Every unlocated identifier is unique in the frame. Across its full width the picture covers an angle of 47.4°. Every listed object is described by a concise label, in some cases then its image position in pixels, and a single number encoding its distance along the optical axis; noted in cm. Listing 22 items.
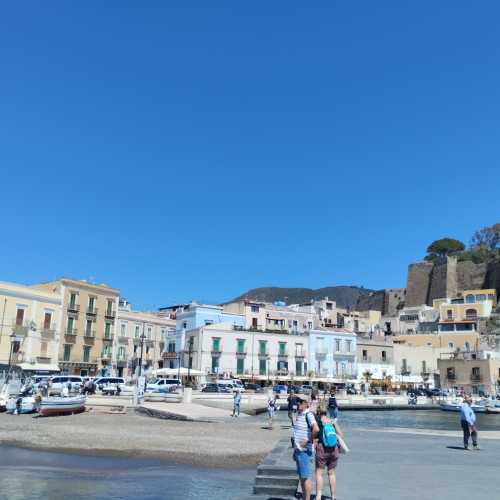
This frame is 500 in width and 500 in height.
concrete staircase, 965
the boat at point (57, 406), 2636
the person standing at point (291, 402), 2533
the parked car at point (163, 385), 4209
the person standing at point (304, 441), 848
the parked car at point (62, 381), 3656
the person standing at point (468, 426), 1522
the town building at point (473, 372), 6256
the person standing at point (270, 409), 2364
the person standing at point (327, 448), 874
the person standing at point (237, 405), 2886
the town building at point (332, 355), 5912
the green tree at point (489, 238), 10625
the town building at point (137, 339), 5672
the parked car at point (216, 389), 4299
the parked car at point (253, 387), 4962
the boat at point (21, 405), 2820
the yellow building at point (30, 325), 4619
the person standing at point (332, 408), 2652
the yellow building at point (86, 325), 5128
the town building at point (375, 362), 6329
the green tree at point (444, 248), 11388
